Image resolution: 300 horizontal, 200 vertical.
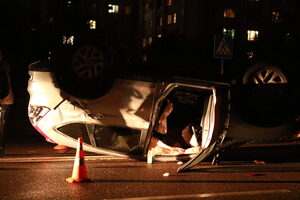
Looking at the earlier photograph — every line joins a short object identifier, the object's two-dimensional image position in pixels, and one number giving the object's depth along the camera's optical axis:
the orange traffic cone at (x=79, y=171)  6.58
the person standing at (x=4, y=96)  8.52
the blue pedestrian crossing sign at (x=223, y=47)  11.18
